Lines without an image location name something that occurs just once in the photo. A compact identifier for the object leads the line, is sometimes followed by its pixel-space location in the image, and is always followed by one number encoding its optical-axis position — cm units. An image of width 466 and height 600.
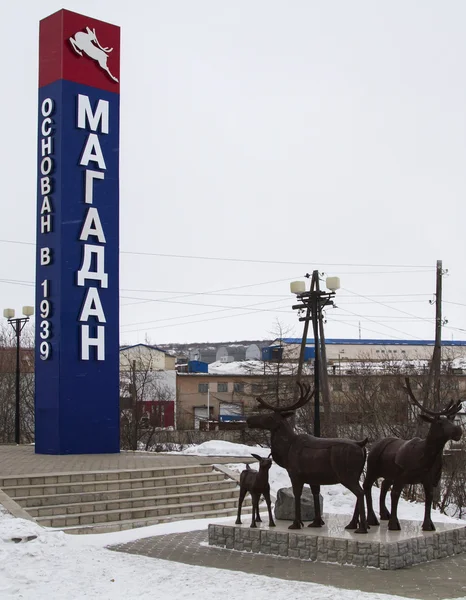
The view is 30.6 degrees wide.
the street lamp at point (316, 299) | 2176
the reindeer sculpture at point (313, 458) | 1145
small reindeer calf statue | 1234
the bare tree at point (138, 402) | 3566
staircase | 1460
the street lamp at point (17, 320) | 3057
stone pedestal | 1073
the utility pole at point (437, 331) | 2577
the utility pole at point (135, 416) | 3341
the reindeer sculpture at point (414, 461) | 1148
